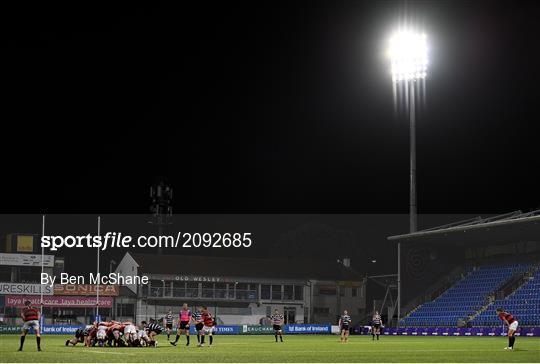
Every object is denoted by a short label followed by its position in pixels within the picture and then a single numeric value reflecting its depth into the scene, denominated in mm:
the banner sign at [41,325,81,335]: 68375
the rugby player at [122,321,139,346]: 34750
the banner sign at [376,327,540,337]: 58062
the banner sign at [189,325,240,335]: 74562
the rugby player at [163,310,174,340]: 47031
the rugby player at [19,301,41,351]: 32250
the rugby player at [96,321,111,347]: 34656
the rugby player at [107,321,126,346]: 34438
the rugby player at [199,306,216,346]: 37594
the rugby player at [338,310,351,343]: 46847
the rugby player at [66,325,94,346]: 37138
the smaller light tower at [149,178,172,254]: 101938
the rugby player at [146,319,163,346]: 36219
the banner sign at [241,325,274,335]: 76375
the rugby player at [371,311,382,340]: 53544
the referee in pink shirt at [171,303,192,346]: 38438
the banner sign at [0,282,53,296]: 81300
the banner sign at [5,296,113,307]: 79250
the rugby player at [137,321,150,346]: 35438
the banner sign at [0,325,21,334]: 69488
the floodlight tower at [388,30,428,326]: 67312
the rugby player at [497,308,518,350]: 33594
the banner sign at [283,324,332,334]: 77106
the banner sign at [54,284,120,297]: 82750
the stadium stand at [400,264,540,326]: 64562
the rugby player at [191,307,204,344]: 37312
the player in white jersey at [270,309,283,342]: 47212
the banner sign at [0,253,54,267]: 88438
